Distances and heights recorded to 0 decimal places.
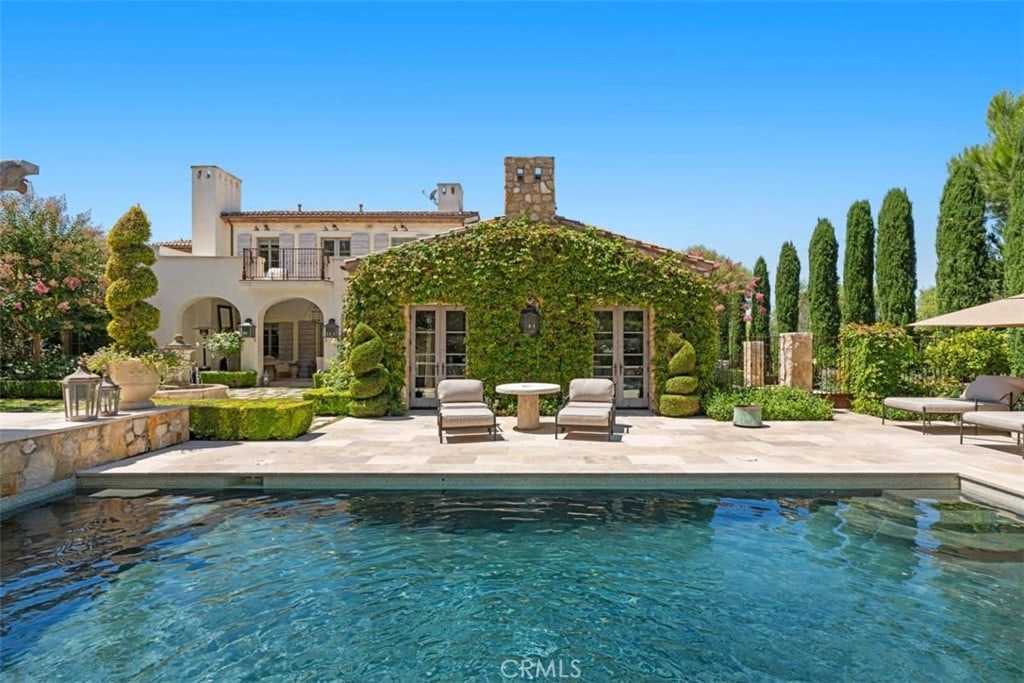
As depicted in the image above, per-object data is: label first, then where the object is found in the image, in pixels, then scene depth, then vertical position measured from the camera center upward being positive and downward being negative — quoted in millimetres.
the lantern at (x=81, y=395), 8508 -635
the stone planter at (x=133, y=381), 9789 -505
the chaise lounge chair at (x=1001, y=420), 8711 -1045
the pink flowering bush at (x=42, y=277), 18047 +2323
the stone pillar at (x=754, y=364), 19484 -387
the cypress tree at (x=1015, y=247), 12141 +2222
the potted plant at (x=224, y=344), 20281 +249
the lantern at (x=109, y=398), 9031 -723
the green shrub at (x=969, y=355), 13070 -49
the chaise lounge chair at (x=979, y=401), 10625 -881
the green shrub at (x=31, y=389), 17500 -1124
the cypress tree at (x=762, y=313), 23547 +1562
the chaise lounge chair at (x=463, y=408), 9930 -982
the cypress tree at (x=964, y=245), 14812 +2699
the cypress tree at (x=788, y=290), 23000 +2454
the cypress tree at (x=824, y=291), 18844 +1966
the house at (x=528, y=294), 13469 +1302
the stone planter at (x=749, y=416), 11555 -1238
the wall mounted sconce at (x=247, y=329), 20734 +774
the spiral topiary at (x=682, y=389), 12938 -800
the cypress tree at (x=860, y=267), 17328 +2514
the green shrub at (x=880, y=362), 13055 -209
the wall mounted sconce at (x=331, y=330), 19219 +690
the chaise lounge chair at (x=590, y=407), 10047 -975
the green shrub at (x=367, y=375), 12836 -513
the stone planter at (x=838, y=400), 14567 -1156
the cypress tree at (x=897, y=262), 16312 +2502
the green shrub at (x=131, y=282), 14656 +1705
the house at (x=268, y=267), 21484 +3097
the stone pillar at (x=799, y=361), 15555 -224
